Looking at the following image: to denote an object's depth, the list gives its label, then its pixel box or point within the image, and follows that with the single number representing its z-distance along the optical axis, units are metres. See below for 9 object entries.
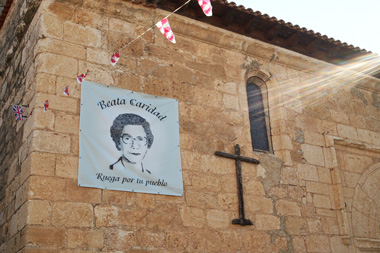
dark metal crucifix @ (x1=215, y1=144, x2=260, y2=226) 6.14
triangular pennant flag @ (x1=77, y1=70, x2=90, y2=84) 5.67
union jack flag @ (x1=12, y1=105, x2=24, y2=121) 5.59
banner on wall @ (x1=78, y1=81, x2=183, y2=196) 5.50
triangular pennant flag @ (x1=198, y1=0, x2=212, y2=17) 4.92
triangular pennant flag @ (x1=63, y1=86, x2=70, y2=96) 5.58
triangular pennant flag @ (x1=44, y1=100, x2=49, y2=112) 5.42
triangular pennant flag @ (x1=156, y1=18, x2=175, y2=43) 5.48
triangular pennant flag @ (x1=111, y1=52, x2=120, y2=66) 5.81
